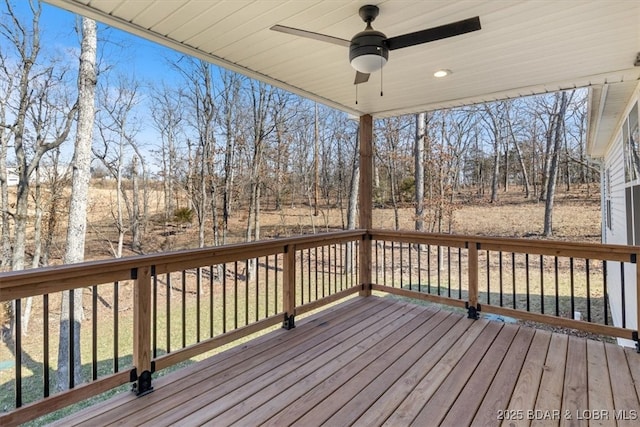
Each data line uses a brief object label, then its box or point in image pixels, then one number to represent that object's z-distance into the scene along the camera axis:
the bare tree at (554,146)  12.15
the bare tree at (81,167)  5.77
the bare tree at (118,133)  9.42
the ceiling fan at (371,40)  2.12
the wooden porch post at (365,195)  4.55
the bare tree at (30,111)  6.89
